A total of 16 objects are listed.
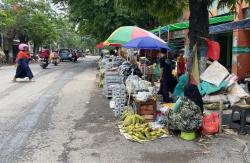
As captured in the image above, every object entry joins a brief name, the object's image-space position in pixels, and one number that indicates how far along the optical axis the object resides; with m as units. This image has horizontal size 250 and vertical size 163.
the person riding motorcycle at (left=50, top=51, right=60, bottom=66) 27.31
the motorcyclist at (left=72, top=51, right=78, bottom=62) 38.01
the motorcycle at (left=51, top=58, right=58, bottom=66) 27.24
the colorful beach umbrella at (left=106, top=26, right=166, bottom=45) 7.60
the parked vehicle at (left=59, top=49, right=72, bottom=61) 37.60
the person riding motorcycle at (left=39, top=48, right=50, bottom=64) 21.98
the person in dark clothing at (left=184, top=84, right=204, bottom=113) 5.77
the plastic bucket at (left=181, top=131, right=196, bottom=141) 5.60
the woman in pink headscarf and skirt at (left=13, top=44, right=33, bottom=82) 13.55
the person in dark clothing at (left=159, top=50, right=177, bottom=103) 8.43
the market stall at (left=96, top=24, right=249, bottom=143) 5.61
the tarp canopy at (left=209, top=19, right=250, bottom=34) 9.57
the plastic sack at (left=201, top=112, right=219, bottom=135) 5.76
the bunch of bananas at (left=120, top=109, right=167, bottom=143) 5.65
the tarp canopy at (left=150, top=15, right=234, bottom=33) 11.98
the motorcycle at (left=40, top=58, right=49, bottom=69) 22.33
